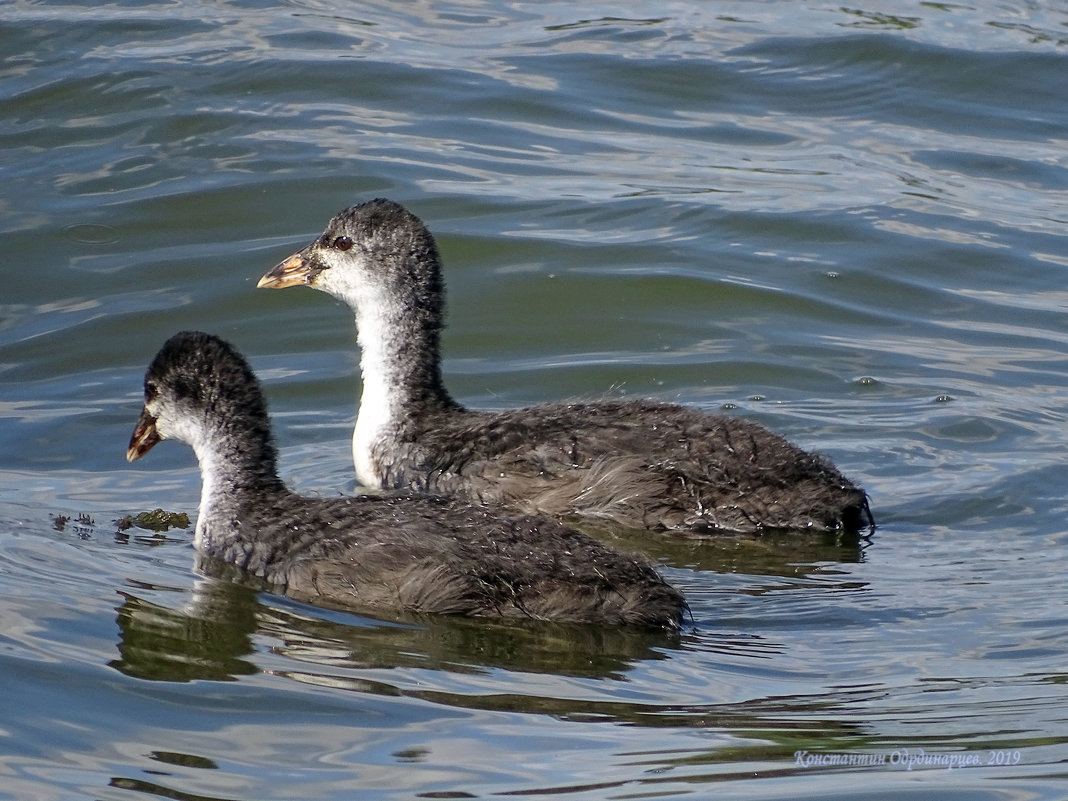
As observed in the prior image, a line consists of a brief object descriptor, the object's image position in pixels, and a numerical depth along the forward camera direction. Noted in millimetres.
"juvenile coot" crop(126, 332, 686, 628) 14594
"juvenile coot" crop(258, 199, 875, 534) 17875
